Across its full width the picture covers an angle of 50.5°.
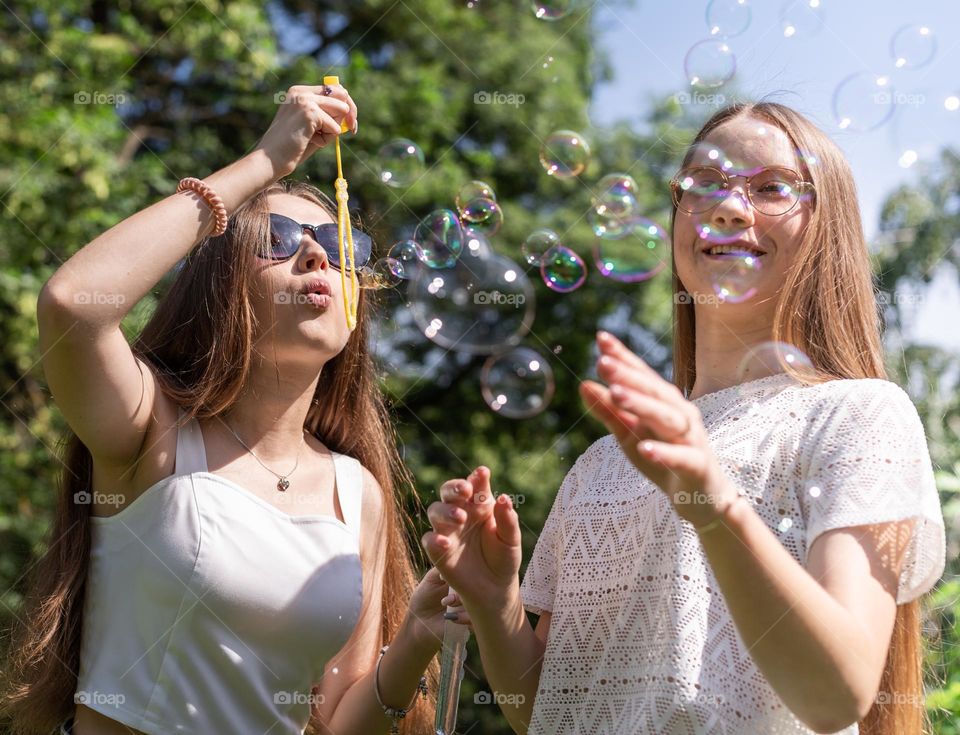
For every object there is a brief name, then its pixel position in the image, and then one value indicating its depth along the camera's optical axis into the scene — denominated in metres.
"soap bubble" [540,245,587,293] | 3.09
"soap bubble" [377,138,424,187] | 3.47
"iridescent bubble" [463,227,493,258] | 3.20
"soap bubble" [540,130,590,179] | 3.29
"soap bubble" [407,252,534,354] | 3.13
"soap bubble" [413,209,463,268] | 3.09
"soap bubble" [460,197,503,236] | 3.12
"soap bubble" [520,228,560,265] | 3.25
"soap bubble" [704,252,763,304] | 1.84
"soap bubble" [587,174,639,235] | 3.03
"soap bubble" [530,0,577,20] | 3.32
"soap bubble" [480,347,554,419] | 2.90
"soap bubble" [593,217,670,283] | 2.84
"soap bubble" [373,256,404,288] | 2.90
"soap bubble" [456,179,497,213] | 3.17
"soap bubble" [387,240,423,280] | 3.00
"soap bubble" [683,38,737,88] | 2.92
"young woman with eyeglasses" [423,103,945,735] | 1.37
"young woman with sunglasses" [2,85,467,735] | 1.99
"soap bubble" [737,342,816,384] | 1.82
